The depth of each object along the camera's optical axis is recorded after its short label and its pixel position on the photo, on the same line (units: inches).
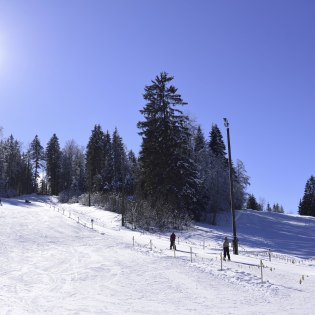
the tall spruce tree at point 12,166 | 4229.8
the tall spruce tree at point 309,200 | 3900.1
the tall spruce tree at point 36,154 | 4394.7
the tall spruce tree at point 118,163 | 3405.5
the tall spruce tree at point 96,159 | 3366.9
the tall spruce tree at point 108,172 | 3390.7
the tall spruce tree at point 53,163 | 4170.8
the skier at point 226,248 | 1002.8
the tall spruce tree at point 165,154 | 1859.0
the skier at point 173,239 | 1197.7
